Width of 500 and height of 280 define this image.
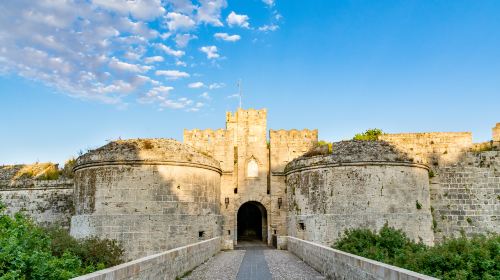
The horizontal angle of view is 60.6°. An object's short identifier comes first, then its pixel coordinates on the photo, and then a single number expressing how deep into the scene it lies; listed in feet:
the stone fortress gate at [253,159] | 79.97
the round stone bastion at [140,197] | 59.62
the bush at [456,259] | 30.25
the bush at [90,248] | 45.41
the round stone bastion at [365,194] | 62.75
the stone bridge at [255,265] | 23.65
